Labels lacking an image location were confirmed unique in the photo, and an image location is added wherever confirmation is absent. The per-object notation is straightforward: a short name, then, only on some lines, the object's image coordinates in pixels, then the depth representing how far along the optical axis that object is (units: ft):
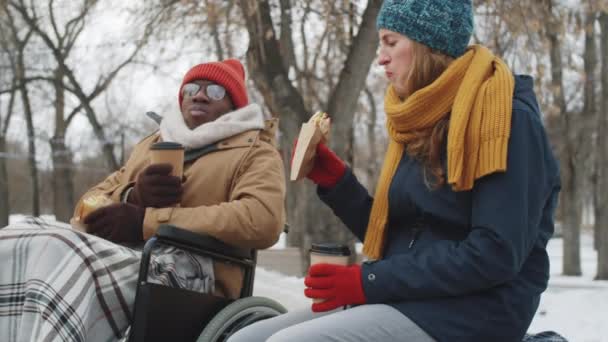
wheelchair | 8.08
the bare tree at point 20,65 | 61.82
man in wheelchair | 7.76
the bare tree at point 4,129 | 62.28
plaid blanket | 7.53
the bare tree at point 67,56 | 55.52
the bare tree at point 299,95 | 24.40
